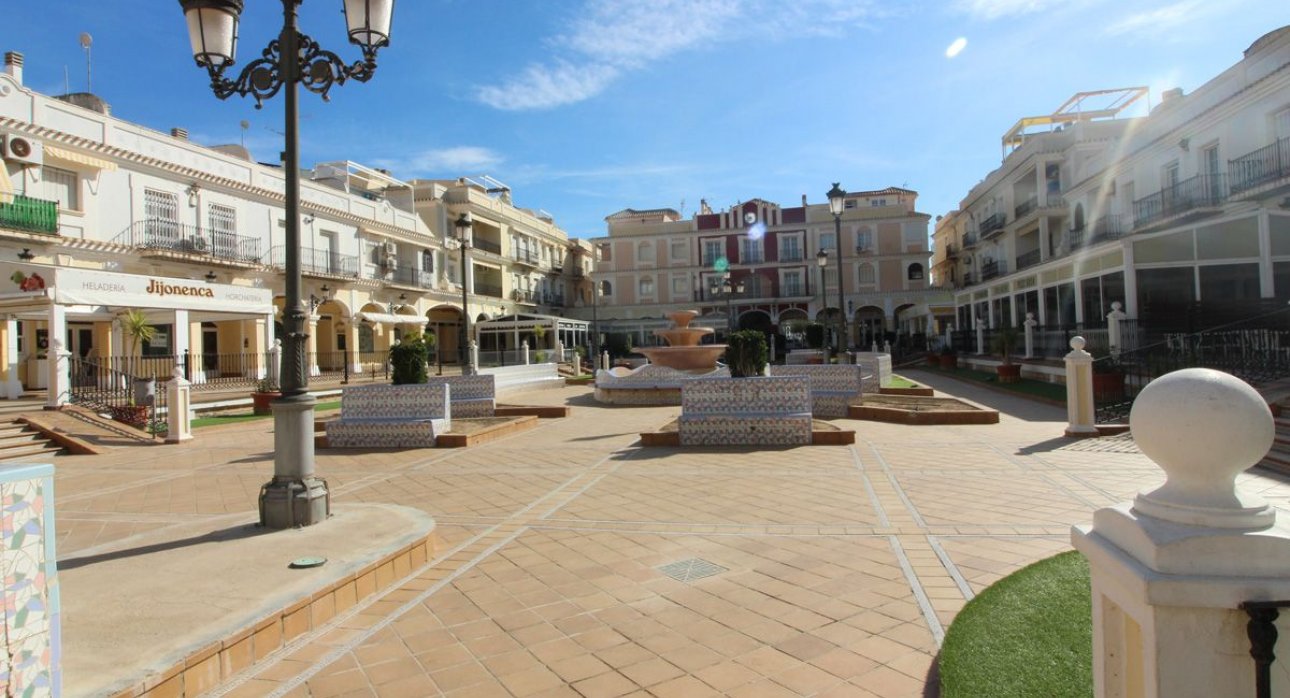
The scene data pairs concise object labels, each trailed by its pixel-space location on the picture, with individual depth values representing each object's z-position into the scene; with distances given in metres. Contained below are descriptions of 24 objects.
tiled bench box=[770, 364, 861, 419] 12.66
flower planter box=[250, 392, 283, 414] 16.42
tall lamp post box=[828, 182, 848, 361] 15.90
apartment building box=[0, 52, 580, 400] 16.75
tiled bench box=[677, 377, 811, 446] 9.07
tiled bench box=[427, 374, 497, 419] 13.23
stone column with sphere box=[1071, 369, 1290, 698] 1.44
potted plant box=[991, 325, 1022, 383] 19.11
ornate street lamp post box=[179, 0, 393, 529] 4.97
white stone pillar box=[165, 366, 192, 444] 11.81
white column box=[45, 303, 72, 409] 12.91
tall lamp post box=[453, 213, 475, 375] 16.66
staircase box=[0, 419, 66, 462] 10.44
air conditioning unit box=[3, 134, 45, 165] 16.57
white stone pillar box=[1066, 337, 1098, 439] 9.33
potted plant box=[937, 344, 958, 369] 28.88
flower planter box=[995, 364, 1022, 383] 19.05
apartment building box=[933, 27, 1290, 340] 16.75
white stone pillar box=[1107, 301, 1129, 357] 15.41
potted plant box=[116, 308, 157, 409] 18.00
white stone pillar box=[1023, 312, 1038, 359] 21.89
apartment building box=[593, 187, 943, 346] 47.91
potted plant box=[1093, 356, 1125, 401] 12.10
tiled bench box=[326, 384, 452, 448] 10.22
